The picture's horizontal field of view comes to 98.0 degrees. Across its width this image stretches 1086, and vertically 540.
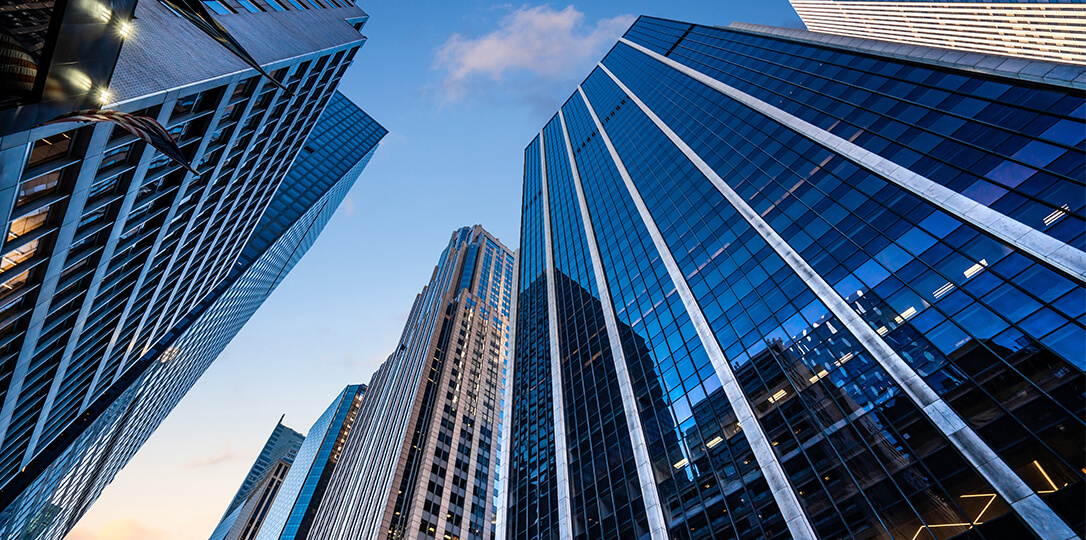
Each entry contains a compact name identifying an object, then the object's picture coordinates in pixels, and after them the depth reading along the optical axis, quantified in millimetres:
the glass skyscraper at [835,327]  21828
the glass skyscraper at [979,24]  86312
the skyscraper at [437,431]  73812
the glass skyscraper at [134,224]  17391
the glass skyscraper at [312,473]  124269
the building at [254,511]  177025
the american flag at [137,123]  9172
